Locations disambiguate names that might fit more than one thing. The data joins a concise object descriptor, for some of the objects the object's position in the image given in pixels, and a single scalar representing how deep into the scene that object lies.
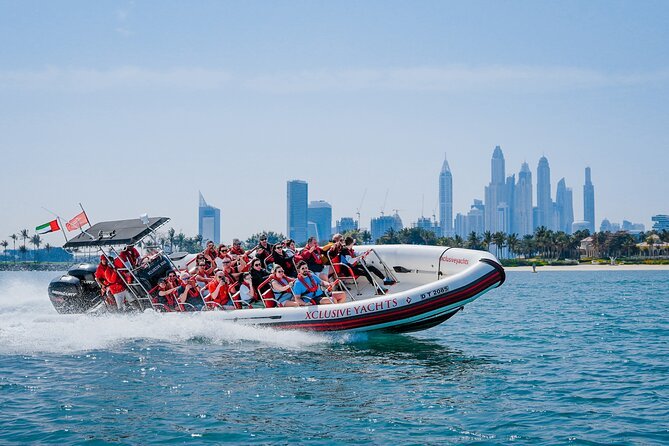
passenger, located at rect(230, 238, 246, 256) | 15.81
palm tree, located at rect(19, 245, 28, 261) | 160.88
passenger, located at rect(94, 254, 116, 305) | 14.02
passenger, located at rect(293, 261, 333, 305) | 12.94
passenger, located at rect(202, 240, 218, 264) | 15.50
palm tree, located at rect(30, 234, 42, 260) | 156.62
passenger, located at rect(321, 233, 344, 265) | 14.02
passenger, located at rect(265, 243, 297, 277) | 13.88
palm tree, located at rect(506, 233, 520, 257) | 120.31
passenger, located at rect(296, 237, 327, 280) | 13.97
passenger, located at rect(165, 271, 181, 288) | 14.06
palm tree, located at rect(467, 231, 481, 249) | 113.88
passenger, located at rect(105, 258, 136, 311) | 13.99
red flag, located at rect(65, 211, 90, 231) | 13.98
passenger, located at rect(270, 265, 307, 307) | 13.07
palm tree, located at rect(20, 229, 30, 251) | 161.82
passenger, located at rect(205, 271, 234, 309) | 13.74
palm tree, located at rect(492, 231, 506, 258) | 116.75
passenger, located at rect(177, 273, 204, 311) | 13.97
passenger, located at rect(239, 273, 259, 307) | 13.48
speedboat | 11.91
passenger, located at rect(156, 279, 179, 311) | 13.88
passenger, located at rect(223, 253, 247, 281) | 13.92
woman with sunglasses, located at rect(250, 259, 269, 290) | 13.67
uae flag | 13.81
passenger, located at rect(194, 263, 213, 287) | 14.47
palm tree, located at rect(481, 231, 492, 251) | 112.74
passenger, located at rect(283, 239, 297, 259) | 14.23
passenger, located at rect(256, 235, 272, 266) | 14.34
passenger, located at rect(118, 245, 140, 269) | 14.17
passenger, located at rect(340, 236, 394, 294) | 14.16
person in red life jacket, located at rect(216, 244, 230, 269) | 15.22
